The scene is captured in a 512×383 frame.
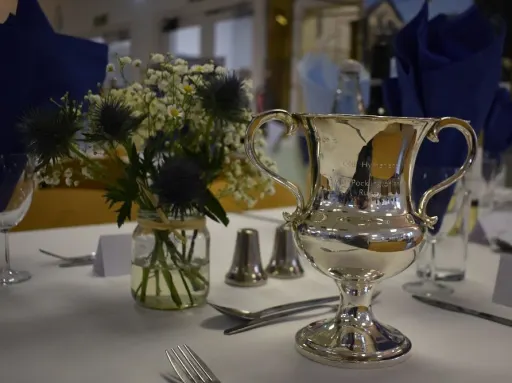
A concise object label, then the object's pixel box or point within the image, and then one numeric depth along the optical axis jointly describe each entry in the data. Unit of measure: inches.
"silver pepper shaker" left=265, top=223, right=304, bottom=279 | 32.9
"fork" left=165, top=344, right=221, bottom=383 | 18.7
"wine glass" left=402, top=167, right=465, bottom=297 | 31.1
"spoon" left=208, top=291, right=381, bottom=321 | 24.8
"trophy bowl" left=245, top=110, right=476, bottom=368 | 20.8
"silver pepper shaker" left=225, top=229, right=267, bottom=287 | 31.0
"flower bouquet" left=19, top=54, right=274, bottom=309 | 24.5
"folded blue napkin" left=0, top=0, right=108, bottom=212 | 30.4
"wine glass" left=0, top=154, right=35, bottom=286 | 29.6
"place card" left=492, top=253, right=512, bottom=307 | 28.4
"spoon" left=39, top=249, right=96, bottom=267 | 33.7
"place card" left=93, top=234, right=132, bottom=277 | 31.5
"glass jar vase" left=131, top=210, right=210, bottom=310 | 26.3
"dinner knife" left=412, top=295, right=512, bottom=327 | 26.3
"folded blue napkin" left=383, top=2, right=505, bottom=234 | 32.8
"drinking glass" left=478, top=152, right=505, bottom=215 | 51.8
